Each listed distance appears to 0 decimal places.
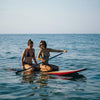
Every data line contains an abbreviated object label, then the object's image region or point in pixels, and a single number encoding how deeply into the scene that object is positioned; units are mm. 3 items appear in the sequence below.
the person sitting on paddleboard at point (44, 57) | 8488
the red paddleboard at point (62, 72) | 8305
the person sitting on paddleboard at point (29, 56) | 8836
